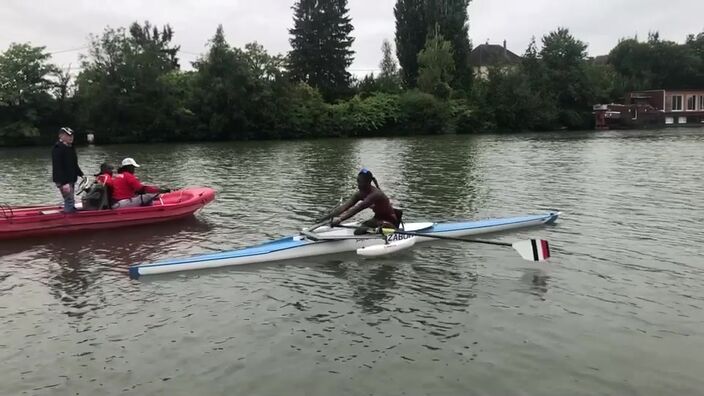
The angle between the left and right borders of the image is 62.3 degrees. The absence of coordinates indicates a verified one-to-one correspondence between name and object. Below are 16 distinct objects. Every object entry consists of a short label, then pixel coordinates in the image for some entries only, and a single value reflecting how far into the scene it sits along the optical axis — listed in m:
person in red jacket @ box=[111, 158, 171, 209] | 14.27
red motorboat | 13.31
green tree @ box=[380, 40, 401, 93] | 71.62
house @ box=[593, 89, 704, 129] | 70.81
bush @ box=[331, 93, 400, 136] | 62.22
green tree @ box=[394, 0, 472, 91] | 72.56
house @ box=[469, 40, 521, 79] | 93.56
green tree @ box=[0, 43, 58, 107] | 54.52
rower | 11.67
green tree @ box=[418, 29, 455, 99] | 68.38
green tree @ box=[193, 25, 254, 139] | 58.44
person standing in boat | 13.25
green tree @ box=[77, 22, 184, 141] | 55.75
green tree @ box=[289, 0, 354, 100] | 74.00
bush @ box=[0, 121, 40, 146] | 53.31
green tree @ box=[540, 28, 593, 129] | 71.11
